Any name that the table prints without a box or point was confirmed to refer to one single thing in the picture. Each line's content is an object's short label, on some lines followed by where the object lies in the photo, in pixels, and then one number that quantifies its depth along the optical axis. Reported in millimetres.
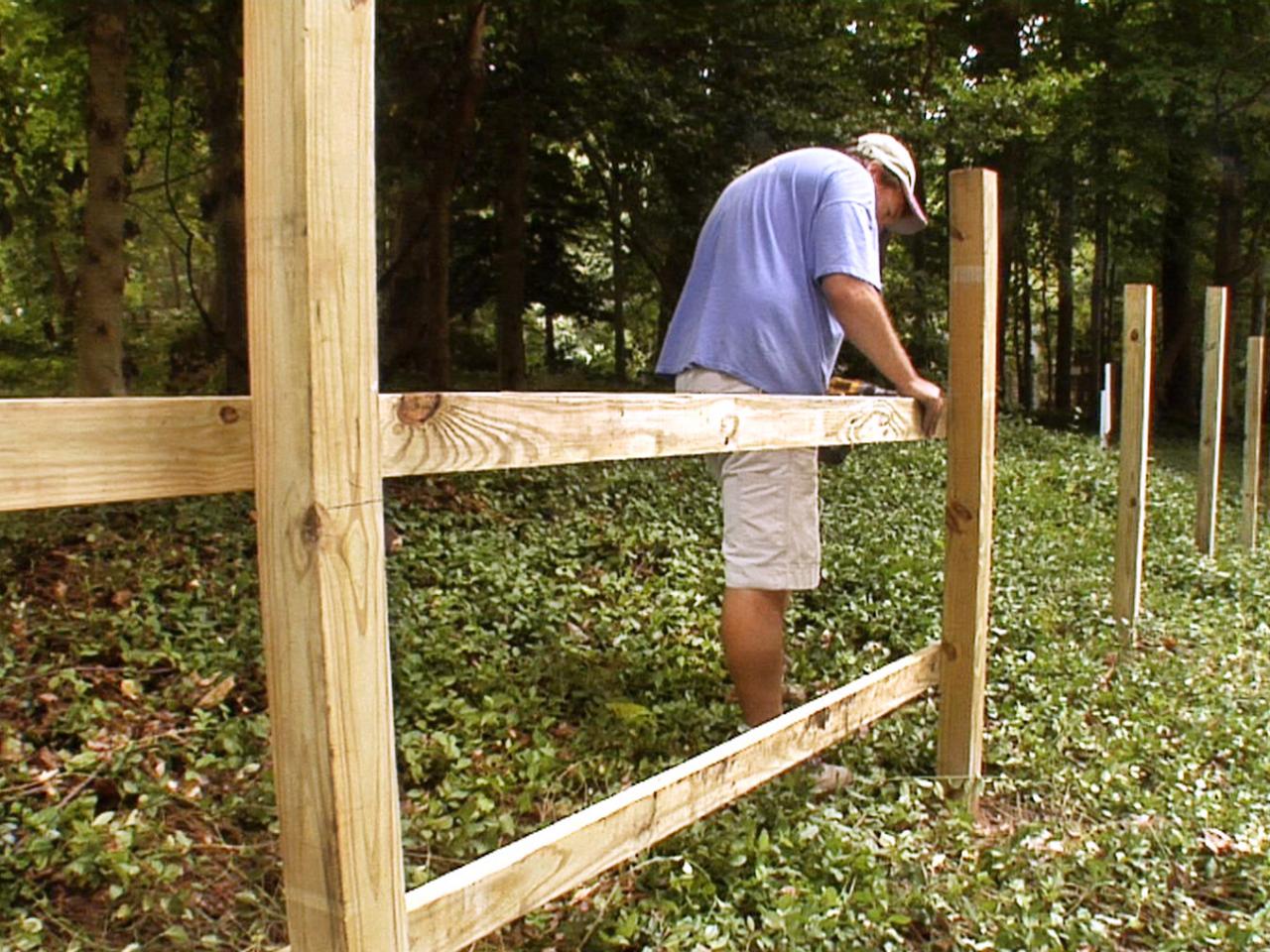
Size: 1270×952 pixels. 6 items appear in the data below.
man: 2992
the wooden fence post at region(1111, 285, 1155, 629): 5152
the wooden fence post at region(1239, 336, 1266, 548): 8062
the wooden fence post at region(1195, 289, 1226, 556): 7281
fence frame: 1309
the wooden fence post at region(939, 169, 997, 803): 3223
